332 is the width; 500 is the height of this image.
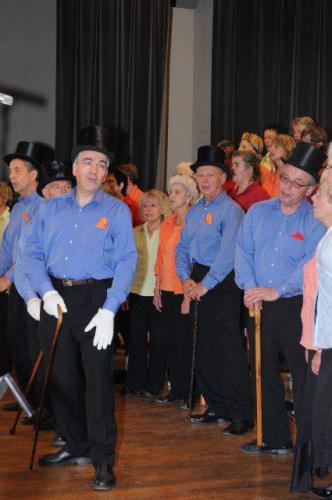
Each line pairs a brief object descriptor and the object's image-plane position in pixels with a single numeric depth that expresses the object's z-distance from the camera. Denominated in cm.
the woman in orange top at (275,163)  614
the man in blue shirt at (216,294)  498
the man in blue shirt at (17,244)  513
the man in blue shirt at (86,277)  384
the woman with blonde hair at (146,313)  604
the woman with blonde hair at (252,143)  684
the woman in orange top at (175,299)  571
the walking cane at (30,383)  479
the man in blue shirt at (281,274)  425
